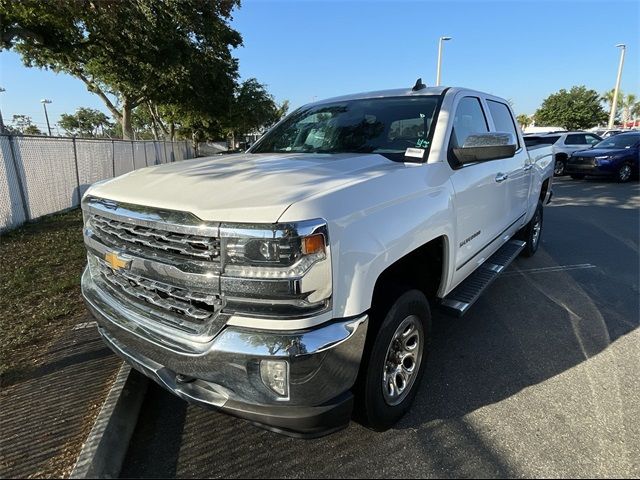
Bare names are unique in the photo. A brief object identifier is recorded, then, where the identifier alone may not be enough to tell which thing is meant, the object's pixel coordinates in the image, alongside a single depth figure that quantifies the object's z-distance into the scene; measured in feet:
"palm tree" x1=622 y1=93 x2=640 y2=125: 264.72
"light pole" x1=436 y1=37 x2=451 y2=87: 70.69
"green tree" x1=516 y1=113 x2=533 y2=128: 274.18
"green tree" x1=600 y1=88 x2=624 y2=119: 231.83
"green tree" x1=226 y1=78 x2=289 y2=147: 123.03
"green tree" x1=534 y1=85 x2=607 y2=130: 149.77
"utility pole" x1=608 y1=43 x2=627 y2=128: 99.80
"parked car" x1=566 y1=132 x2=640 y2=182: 46.55
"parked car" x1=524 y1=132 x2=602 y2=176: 55.36
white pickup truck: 5.92
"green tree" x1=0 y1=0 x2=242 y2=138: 40.45
